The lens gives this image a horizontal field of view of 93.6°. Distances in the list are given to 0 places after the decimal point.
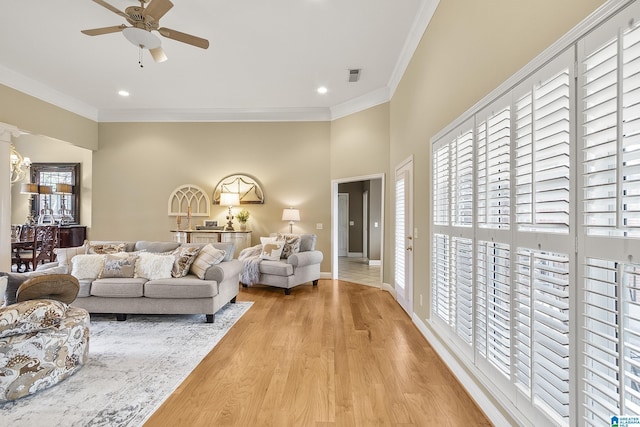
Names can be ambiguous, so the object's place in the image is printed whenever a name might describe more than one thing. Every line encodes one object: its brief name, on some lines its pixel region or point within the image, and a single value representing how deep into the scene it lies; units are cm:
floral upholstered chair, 198
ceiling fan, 280
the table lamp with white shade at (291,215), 606
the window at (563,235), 100
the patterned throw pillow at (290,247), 520
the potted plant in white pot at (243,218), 629
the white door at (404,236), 376
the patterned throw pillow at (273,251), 515
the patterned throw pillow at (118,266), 360
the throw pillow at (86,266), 356
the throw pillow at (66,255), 371
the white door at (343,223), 975
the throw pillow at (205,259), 364
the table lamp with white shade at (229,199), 621
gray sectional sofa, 347
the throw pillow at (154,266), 358
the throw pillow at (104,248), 394
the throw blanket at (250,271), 508
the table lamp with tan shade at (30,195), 626
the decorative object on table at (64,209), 658
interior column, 462
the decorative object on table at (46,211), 669
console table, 605
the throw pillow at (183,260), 366
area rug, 185
